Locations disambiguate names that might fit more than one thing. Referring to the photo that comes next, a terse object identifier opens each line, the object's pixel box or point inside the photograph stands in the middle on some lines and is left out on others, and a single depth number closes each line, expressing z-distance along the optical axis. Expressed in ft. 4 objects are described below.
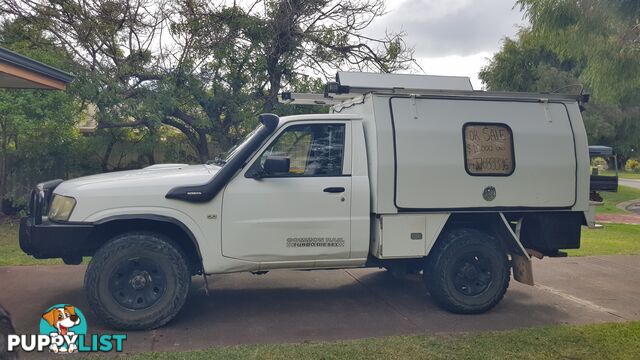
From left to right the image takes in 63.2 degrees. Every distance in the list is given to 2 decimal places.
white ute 16.20
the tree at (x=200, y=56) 38.27
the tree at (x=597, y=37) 29.17
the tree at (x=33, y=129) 34.35
